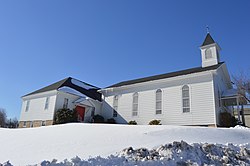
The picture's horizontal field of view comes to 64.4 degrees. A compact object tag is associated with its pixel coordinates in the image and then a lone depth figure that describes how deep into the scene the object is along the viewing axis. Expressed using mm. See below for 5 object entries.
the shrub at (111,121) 19406
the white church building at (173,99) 14991
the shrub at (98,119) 20109
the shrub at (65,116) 18609
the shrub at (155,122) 15930
